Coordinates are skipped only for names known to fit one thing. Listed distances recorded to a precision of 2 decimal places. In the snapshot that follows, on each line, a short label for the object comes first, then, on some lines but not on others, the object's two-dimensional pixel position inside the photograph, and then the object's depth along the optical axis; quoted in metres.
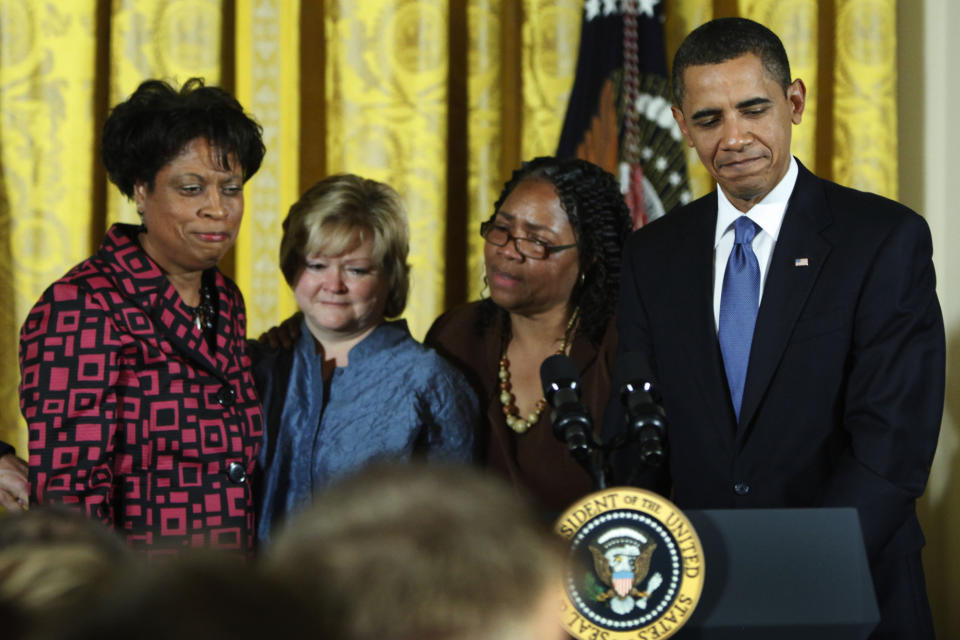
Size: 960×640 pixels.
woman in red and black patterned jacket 6.24
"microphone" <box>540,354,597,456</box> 5.83
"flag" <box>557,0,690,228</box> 7.06
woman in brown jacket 6.55
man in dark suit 6.04
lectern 5.77
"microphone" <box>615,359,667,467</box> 5.83
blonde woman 6.42
